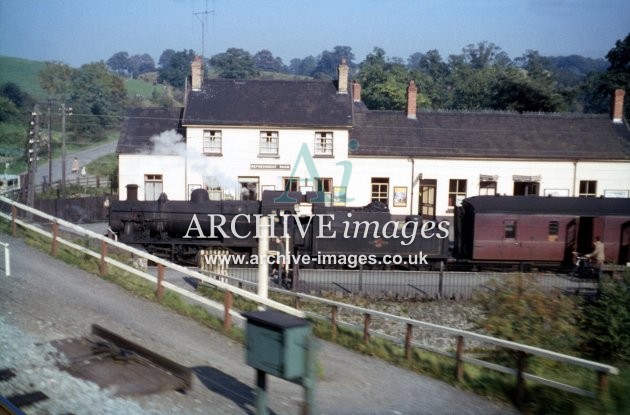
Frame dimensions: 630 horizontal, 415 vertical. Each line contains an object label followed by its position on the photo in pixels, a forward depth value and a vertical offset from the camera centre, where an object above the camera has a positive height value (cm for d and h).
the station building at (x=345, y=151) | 2756 +104
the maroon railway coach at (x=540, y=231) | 2172 -185
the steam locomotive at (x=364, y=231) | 2109 -205
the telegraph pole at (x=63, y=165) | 3212 -17
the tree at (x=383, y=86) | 5141 +766
